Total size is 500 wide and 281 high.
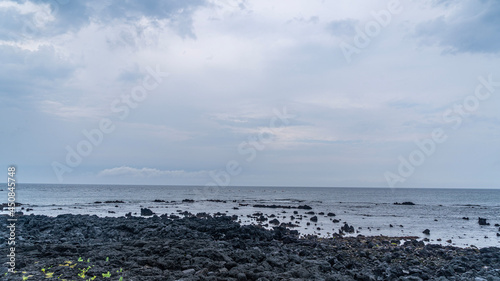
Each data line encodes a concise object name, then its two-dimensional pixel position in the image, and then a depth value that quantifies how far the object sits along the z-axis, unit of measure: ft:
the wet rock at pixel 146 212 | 149.97
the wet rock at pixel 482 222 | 143.13
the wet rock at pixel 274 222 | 126.55
